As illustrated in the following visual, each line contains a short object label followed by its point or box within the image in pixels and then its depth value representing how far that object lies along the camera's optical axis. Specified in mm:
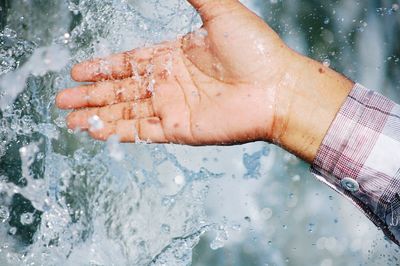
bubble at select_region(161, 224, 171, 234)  2271
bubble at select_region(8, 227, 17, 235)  2109
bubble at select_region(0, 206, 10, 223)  2119
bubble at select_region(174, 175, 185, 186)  2484
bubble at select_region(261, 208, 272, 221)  2605
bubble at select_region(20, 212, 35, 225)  2204
